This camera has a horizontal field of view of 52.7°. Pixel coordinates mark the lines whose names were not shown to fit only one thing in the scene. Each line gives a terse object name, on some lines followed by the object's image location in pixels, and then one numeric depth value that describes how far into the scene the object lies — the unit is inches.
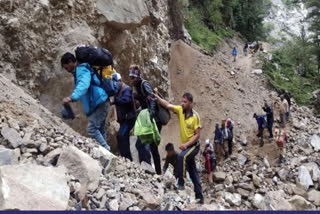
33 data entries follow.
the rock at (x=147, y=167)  214.4
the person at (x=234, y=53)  986.3
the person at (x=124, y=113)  209.6
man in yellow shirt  194.4
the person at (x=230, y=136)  524.9
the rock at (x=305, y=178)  465.1
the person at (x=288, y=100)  635.0
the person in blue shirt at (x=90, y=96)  173.6
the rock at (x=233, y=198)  362.5
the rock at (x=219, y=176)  459.7
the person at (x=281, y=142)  520.2
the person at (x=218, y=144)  506.3
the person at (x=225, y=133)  519.0
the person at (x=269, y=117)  557.0
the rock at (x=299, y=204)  346.7
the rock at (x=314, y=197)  422.4
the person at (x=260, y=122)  567.5
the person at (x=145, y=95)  201.2
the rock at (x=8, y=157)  130.0
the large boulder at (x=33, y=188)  98.0
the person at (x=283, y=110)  611.3
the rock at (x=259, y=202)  358.9
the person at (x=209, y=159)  411.5
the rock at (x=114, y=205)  132.9
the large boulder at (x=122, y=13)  388.2
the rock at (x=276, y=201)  329.4
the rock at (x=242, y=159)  517.1
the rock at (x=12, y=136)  152.6
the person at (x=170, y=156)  260.7
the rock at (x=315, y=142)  566.6
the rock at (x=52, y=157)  147.9
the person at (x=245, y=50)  1023.6
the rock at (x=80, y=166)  139.3
